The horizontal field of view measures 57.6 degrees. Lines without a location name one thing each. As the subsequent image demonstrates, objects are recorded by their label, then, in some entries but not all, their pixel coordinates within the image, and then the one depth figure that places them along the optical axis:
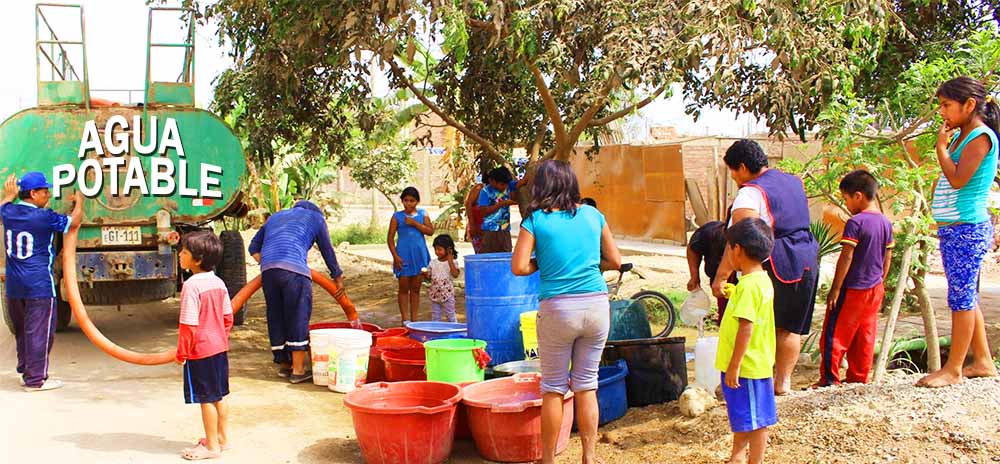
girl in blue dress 9.34
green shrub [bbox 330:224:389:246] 22.23
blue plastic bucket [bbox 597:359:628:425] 5.89
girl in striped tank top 4.84
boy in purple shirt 5.75
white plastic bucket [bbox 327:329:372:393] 6.90
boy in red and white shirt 5.34
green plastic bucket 6.15
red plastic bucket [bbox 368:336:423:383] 7.11
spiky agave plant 8.49
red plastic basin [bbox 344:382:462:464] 5.16
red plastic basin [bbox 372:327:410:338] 7.64
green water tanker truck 8.40
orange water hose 6.40
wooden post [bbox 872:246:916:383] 5.47
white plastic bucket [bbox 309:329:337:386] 7.03
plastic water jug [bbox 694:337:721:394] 6.07
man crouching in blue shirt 7.31
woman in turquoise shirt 4.71
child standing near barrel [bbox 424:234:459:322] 9.00
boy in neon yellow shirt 4.43
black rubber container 6.22
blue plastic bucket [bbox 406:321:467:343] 7.25
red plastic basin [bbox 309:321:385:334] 7.90
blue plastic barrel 6.75
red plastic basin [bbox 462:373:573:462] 5.30
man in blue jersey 7.17
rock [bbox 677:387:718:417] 5.70
